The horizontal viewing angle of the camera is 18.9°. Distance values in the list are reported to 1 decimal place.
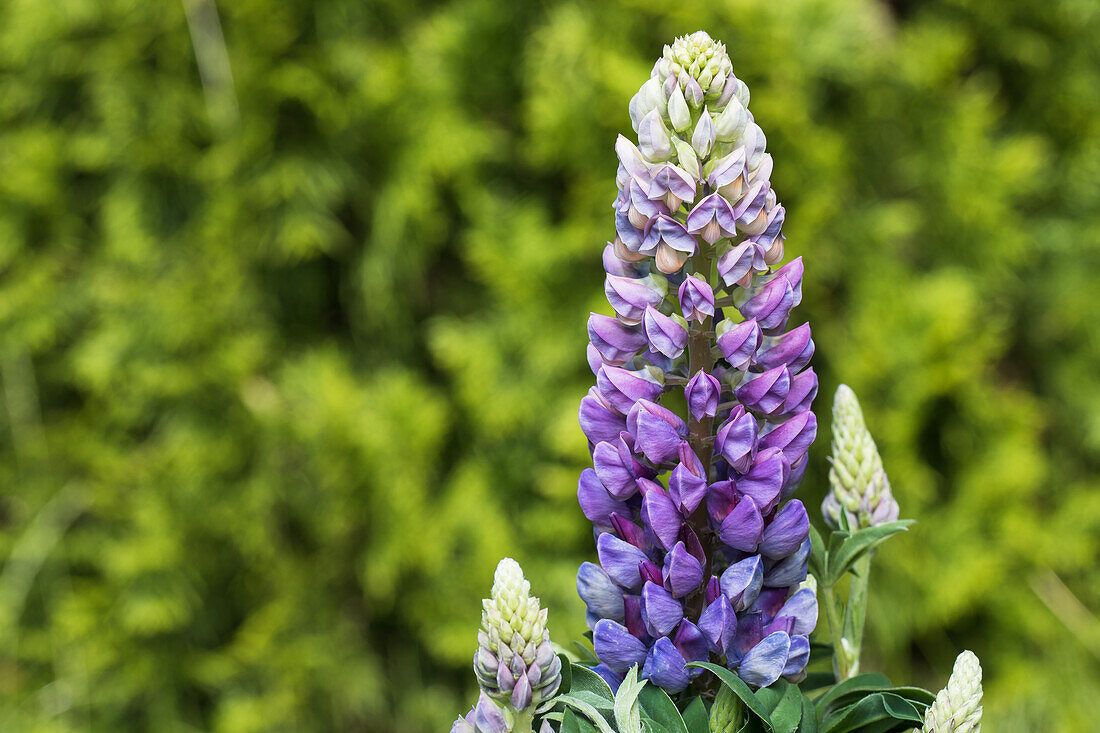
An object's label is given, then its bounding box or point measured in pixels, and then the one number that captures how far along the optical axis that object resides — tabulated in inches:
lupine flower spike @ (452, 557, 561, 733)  33.3
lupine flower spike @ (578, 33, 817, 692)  33.9
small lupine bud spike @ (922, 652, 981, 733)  32.9
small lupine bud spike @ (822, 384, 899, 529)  36.3
